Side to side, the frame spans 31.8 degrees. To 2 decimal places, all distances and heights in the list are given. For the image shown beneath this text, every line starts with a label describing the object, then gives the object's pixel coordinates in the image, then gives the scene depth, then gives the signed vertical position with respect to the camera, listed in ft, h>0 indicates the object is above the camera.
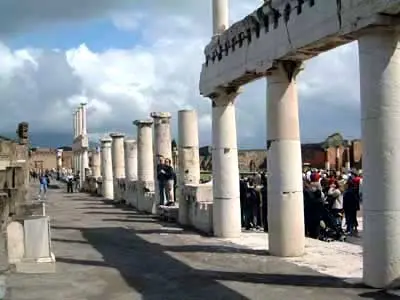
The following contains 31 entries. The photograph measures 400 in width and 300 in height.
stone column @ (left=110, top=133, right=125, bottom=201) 115.03 +3.93
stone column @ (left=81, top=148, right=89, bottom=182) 185.49 +6.70
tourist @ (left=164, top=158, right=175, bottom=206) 82.88 +0.05
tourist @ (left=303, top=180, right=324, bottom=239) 59.62 -2.78
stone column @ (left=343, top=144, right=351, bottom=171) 182.99 +5.85
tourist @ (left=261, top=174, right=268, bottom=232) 66.33 -2.52
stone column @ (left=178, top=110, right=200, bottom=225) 74.59 +3.63
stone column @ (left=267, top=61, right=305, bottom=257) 47.16 +0.91
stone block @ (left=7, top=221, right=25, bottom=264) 44.19 -3.54
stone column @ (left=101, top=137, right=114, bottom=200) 128.73 +2.52
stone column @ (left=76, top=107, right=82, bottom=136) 201.59 +18.89
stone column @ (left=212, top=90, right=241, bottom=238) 59.72 +1.03
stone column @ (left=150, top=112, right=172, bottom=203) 83.71 +5.39
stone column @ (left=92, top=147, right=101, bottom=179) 160.97 +4.69
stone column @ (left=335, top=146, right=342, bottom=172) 179.55 +4.10
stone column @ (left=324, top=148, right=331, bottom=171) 176.35 +3.99
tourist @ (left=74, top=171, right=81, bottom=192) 173.43 +0.61
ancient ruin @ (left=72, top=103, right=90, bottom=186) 185.16 +10.88
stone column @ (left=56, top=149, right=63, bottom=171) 290.19 +11.41
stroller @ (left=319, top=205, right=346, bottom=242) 59.97 -4.36
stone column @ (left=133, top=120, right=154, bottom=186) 95.04 +4.68
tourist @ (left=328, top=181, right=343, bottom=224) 62.03 -2.37
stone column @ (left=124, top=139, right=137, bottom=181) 107.34 +3.47
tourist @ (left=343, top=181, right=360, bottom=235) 63.05 -2.82
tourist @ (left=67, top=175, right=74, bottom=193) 164.08 -0.30
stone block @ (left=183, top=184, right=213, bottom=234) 63.98 -2.35
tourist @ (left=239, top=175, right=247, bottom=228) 69.92 -1.88
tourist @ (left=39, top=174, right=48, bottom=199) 142.92 -0.29
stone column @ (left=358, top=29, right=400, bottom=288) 35.24 +0.73
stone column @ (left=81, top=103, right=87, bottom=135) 195.46 +18.80
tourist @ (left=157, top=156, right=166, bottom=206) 82.79 +0.44
